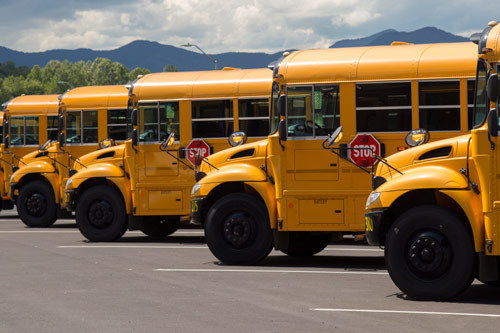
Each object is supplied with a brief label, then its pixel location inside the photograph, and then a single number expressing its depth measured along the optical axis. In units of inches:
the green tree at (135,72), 7112.2
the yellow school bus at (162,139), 720.3
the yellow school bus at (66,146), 904.9
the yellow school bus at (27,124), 1019.3
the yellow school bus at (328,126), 547.8
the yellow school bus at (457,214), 411.2
